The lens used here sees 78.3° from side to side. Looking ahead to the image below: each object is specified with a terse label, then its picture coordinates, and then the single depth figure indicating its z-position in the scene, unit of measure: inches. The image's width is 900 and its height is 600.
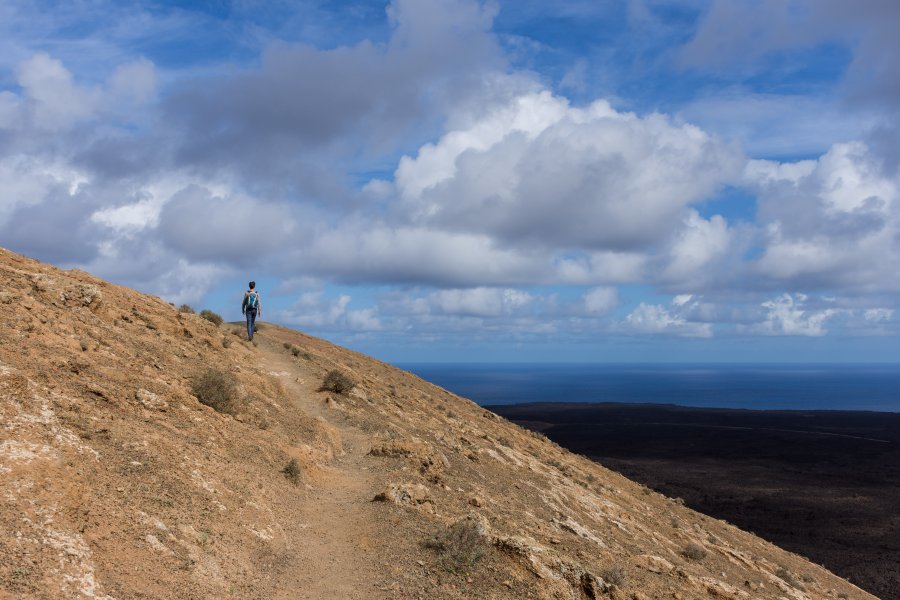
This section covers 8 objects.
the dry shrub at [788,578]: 861.8
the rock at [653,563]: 563.6
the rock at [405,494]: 475.5
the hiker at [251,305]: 964.6
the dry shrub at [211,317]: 1143.0
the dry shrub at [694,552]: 764.6
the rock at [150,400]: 474.9
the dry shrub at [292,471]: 483.5
